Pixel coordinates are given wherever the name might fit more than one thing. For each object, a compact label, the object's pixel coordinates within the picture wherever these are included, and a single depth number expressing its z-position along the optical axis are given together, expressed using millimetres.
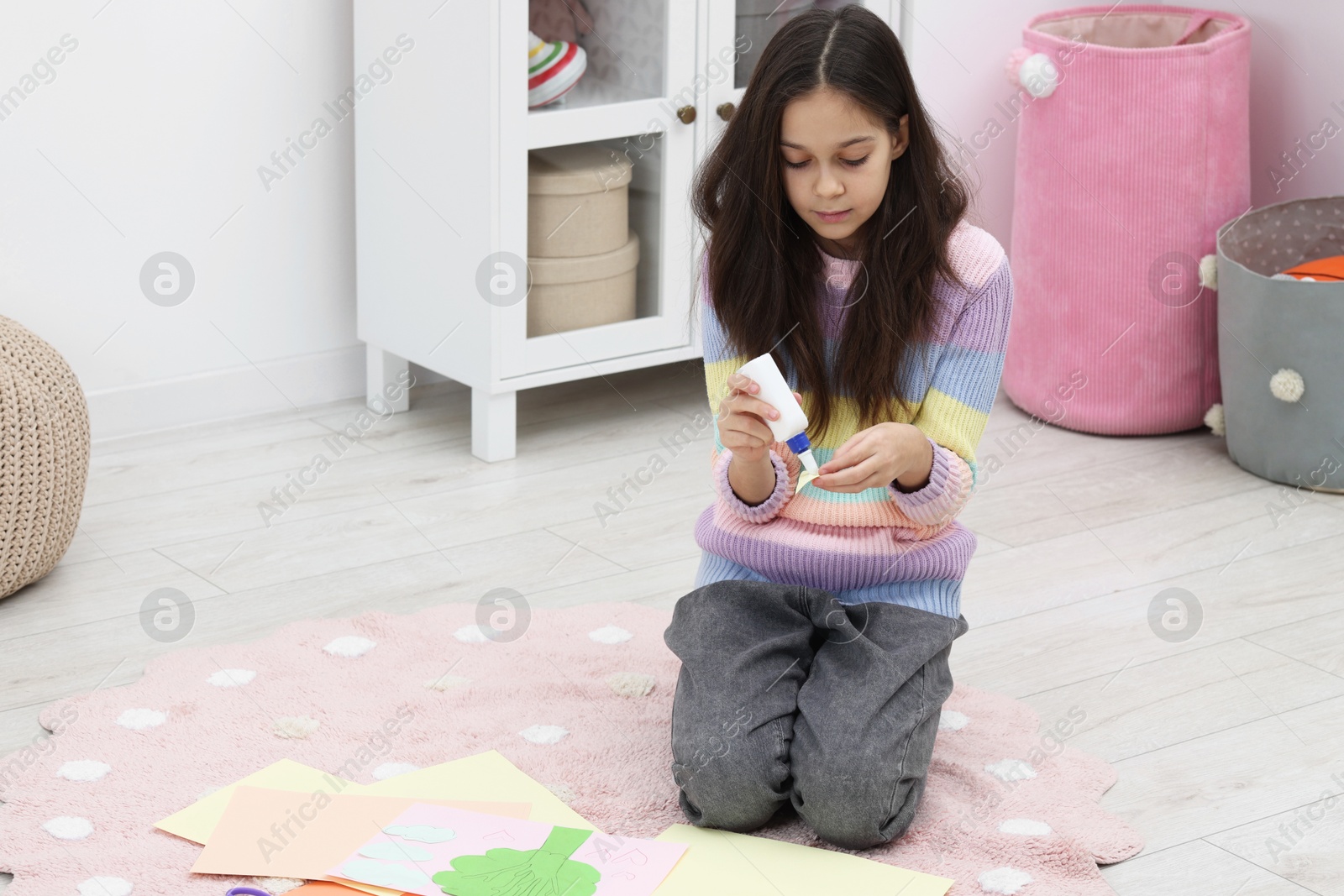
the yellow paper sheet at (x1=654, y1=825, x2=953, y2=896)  5185
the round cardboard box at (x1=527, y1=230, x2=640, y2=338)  6284
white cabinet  6145
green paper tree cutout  5151
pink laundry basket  6314
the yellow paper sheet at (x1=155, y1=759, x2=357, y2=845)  5266
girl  5229
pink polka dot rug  5239
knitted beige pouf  5689
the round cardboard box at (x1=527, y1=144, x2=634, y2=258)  6232
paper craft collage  5175
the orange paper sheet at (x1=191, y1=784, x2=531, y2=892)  5201
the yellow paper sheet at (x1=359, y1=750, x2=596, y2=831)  5303
